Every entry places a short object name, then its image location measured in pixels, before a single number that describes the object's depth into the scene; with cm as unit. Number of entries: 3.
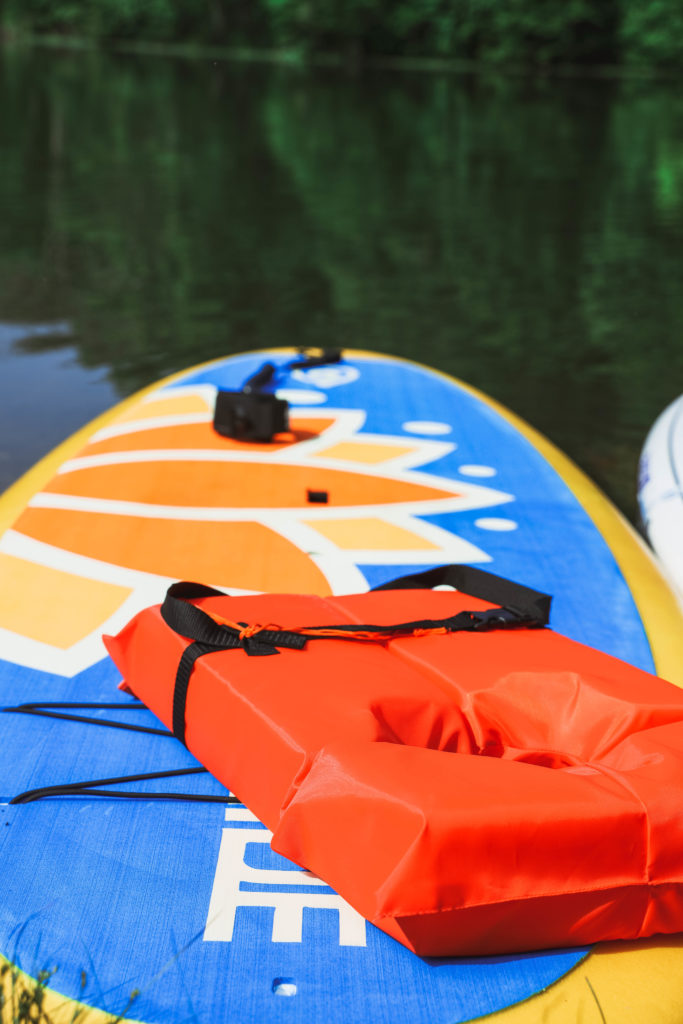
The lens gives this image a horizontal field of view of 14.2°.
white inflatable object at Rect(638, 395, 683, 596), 279
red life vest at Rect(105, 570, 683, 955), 218
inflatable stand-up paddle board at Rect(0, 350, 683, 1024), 220
